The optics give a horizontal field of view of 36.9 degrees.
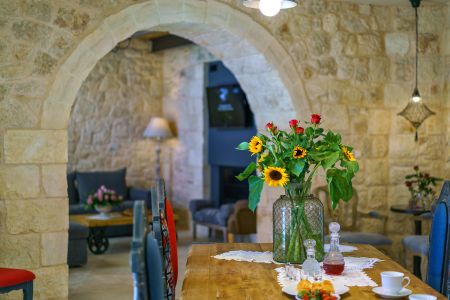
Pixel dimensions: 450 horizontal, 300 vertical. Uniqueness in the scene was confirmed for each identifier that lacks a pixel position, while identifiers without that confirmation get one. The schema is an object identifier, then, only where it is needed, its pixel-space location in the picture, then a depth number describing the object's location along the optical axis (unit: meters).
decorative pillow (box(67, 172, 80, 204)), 8.42
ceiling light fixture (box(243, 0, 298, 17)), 3.41
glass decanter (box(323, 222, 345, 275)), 2.75
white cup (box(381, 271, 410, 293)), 2.39
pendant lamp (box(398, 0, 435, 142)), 5.89
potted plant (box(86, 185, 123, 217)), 7.41
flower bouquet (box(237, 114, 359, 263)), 2.87
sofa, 8.10
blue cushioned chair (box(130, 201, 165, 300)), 1.82
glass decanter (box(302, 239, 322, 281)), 2.52
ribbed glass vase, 2.90
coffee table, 7.27
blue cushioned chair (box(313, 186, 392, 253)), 5.30
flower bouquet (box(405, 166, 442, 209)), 5.72
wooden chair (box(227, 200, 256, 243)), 7.36
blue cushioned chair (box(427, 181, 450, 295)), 3.04
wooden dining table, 2.46
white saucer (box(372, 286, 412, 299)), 2.38
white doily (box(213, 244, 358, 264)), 3.08
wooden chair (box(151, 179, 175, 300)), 2.67
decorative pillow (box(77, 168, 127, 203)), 8.41
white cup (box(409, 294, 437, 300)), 2.30
